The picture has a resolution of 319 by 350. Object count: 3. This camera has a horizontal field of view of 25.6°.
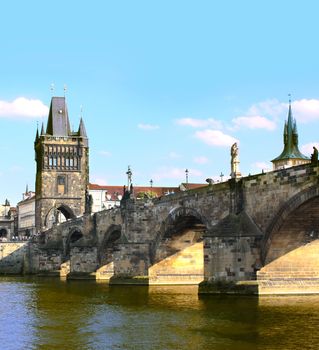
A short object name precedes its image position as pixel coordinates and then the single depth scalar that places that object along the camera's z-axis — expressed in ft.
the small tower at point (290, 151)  451.73
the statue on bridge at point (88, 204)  266.77
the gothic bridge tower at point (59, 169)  435.94
